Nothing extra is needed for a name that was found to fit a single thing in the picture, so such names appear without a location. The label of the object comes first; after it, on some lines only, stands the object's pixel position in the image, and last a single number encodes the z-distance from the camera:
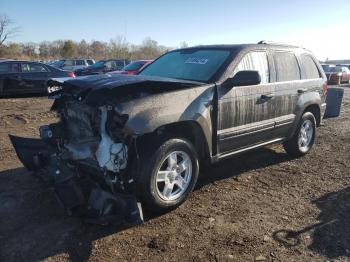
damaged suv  3.88
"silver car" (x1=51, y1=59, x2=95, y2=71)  29.55
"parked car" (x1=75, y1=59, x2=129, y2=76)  22.44
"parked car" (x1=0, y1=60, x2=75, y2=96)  13.91
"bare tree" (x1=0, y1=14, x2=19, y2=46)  66.12
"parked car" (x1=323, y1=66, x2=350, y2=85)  26.84
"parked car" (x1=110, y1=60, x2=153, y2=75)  16.13
